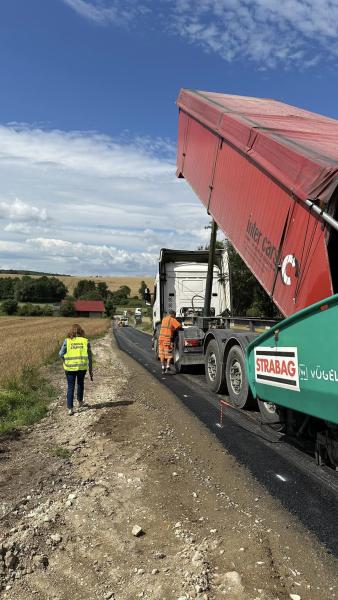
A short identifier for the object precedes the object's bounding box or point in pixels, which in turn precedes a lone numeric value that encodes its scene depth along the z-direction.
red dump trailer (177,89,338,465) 3.75
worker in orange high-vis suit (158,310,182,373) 10.91
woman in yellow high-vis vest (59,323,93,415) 7.16
